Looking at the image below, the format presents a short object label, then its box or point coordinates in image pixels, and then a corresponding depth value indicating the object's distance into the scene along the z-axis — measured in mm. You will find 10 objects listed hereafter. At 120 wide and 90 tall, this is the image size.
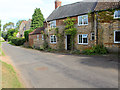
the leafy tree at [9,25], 83175
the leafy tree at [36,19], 34844
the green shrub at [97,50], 13212
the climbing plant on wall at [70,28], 16734
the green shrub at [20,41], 32050
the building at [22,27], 47712
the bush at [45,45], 21172
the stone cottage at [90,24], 13383
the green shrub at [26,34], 29041
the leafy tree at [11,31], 66806
